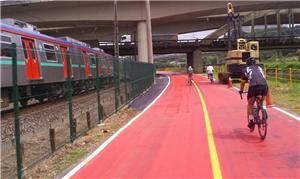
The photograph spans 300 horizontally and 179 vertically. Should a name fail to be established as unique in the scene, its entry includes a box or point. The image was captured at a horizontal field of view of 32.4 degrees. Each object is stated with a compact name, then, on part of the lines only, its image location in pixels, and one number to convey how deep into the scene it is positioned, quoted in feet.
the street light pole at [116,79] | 65.21
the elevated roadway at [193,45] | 280.31
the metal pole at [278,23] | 341.19
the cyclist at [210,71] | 156.80
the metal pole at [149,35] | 154.92
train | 53.45
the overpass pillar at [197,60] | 293.64
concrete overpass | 184.24
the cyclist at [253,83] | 40.14
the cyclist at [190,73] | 143.13
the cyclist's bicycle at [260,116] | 39.19
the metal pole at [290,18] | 341.82
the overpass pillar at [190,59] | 301.78
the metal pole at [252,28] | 342.87
